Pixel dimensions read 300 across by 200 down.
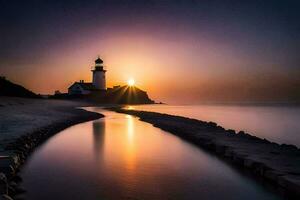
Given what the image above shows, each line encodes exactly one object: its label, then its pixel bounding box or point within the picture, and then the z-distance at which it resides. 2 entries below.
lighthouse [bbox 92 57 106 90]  71.38
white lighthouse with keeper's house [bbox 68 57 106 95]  71.63
